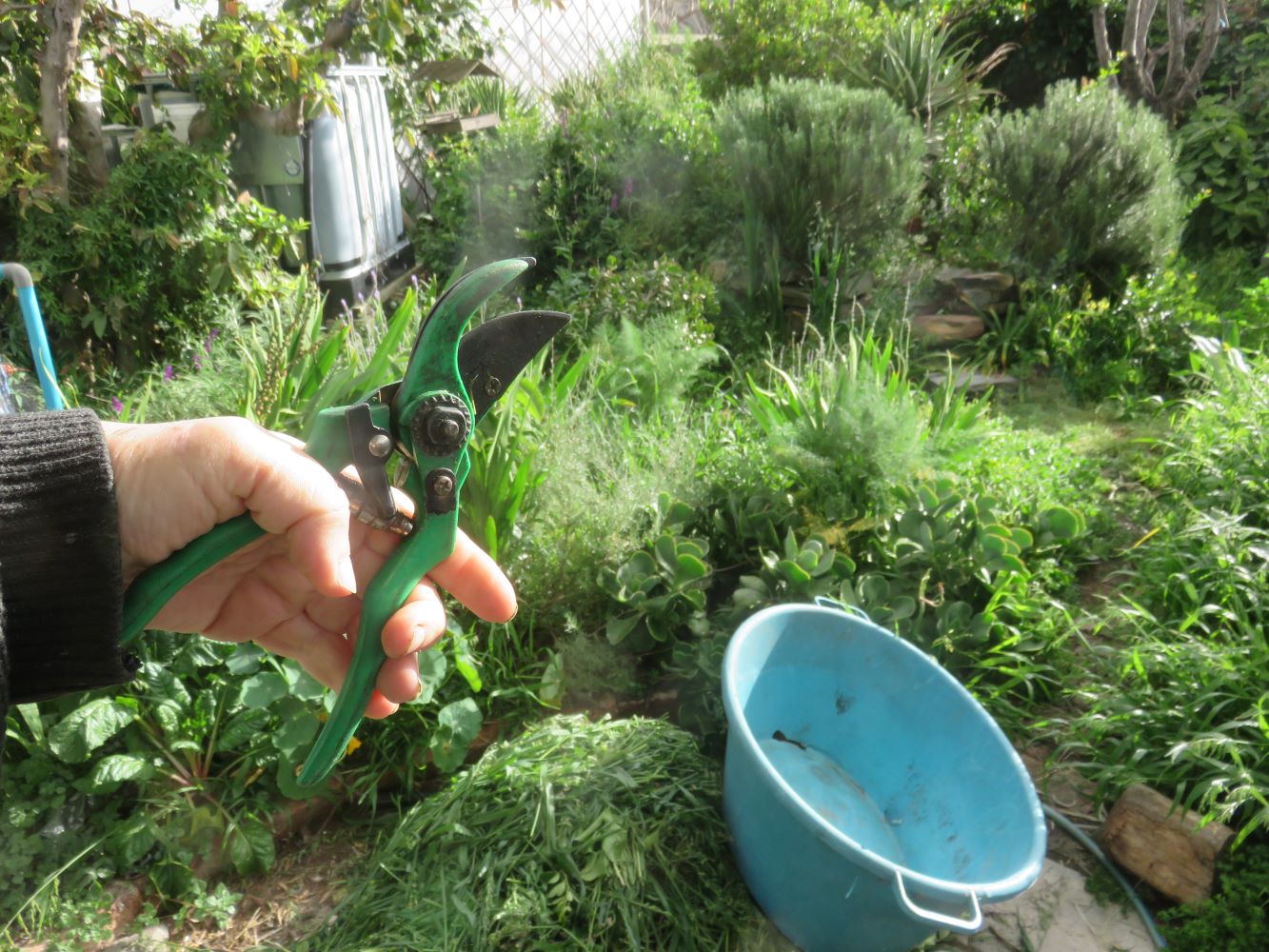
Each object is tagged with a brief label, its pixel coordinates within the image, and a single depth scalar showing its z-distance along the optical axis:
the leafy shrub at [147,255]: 3.84
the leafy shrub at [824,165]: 5.18
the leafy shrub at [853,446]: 2.95
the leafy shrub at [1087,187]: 5.33
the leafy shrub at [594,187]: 5.82
